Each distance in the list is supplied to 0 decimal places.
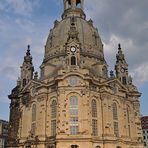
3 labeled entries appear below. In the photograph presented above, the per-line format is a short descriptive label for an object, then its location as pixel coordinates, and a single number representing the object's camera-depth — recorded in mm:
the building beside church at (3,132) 84875
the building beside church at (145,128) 89762
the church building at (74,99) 53438
